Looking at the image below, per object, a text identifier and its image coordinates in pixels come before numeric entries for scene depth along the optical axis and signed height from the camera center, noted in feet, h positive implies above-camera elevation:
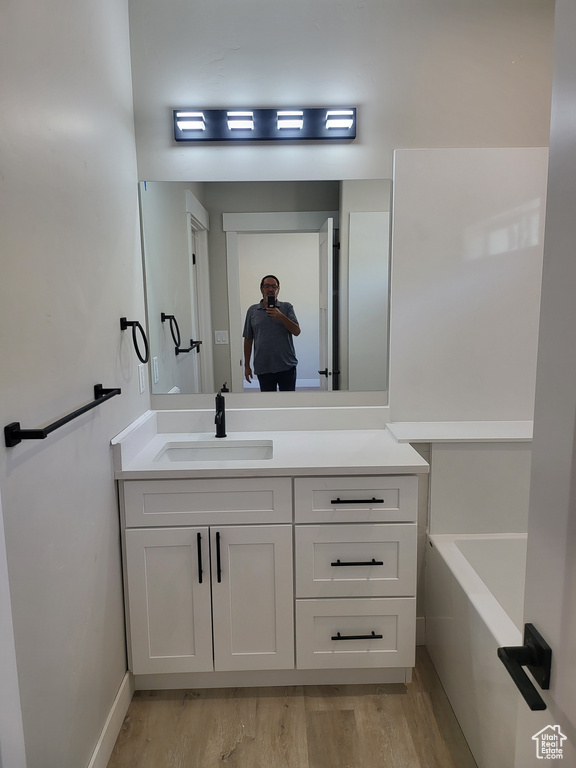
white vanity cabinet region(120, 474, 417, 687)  6.04 -3.18
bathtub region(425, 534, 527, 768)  4.73 -3.60
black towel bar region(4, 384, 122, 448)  3.53 -0.87
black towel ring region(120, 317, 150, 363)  6.16 -0.18
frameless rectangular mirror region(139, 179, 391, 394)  7.36 +0.60
